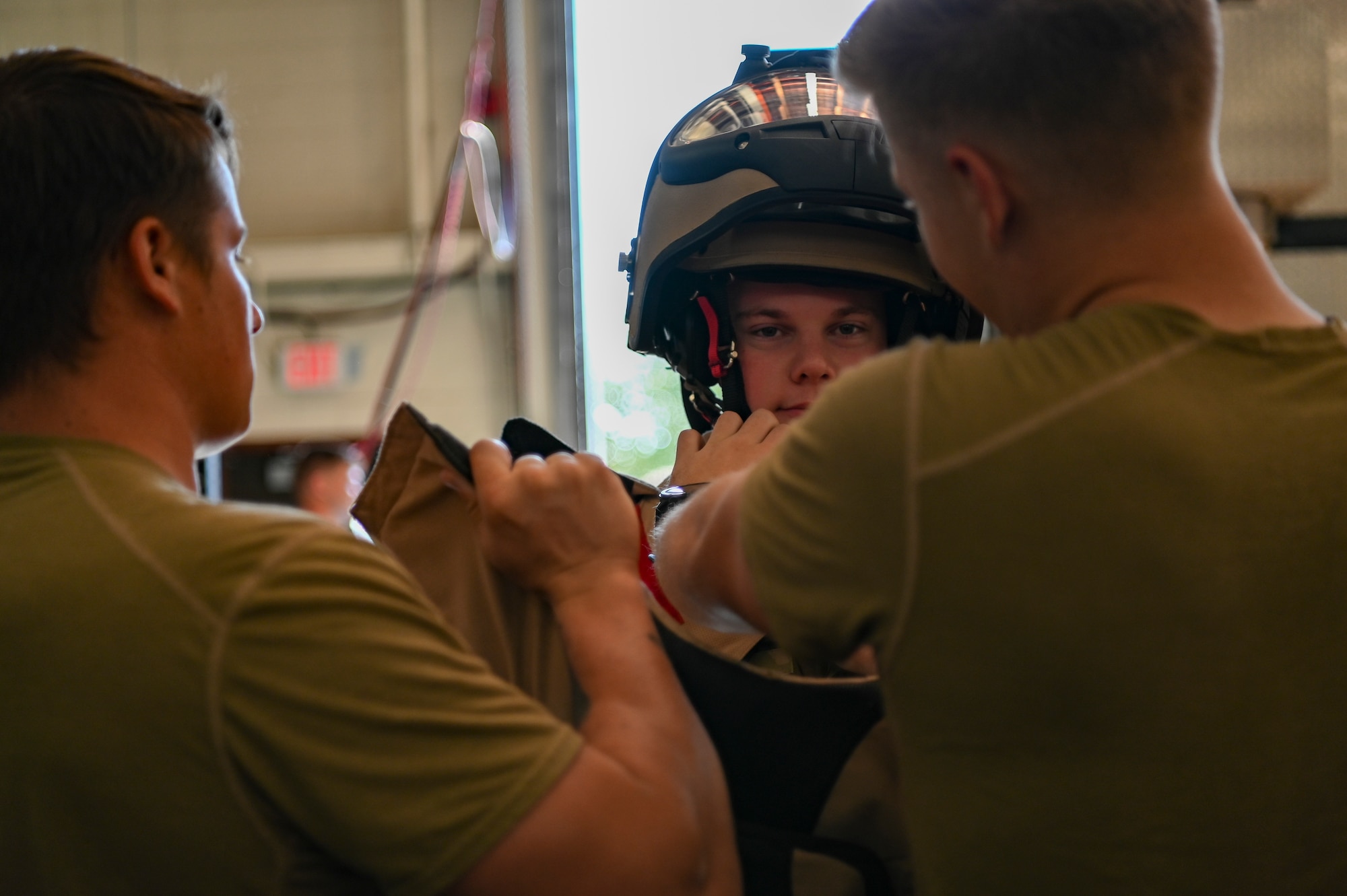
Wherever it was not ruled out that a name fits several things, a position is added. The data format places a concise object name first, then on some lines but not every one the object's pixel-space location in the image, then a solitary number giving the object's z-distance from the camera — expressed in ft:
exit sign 18.72
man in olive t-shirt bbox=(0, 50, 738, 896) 2.88
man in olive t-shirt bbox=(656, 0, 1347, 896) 2.64
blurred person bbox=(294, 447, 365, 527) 16.76
